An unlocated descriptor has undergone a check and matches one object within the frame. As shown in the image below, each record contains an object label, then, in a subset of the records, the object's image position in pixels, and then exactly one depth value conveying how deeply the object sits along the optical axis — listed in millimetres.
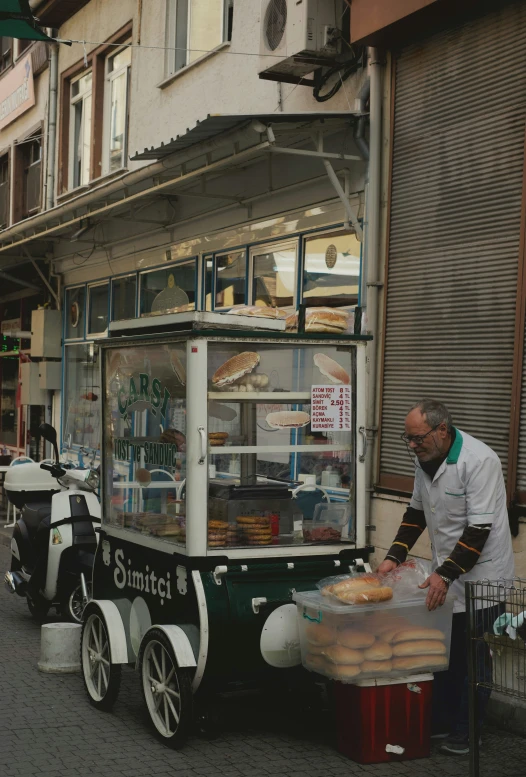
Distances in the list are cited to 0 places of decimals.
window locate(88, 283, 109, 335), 16734
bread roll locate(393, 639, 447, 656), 5273
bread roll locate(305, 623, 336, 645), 5223
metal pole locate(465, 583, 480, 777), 4609
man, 5379
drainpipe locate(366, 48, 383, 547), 9227
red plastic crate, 5254
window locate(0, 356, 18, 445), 21266
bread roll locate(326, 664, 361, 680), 5160
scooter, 8234
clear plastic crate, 5184
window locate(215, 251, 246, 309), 12266
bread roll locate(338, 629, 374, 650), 5180
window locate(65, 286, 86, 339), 17703
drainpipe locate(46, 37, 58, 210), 18016
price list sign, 6047
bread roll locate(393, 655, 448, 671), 5277
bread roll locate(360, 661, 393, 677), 5199
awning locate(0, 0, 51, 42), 11336
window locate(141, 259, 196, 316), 13641
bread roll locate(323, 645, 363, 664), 5168
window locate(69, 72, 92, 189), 17125
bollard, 7176
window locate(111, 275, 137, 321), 15562
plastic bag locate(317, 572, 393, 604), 5203
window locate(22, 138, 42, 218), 19234
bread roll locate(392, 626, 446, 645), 5281
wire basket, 4461
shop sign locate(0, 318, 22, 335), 20797
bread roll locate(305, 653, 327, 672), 5293
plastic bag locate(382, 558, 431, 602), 5430
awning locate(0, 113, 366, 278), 8805
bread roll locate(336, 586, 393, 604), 5195
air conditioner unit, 9539
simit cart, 5613
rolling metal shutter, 7770
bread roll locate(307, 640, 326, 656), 5305
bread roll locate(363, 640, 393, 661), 5219
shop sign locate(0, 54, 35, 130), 19188
